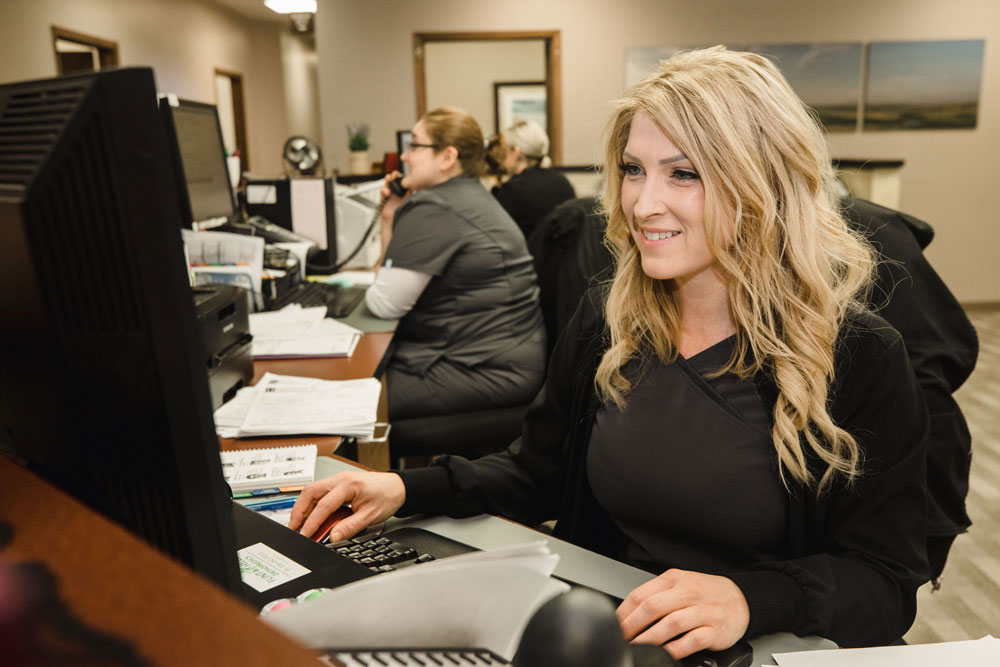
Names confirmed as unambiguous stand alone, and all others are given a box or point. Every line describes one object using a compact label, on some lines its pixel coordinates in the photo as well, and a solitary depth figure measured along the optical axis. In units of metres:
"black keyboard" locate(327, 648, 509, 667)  0.46
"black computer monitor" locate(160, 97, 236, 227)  2.34
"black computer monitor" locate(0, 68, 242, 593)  0.44
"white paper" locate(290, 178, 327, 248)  3.62
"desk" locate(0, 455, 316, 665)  0.30
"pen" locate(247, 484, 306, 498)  1.26
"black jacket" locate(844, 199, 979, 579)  1.42
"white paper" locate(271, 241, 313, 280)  3.25
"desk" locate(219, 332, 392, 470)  2.00
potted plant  6.01
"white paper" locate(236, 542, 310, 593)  0.89
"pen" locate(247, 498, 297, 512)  1.22
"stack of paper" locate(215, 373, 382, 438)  1.55
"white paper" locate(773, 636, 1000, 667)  0.80
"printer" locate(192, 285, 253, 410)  1.73
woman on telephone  2.56
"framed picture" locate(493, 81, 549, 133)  9.10
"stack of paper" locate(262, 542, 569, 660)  0.43
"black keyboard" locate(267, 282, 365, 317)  2.80
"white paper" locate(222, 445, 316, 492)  1.27
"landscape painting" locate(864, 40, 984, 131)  6.25
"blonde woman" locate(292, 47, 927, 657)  1.05
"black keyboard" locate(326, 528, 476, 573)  0.96
